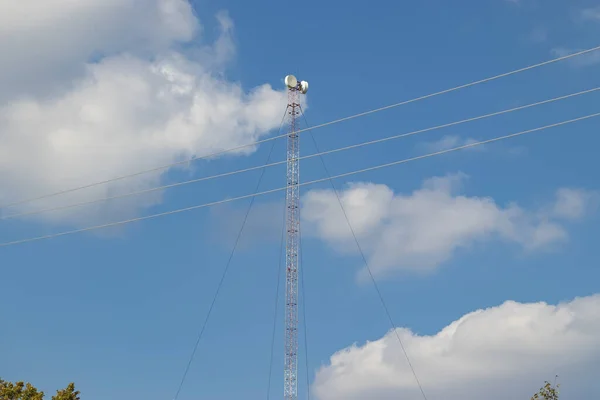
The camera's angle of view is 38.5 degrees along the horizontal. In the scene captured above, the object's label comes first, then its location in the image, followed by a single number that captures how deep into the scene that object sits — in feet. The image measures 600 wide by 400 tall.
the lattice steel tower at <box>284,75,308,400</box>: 425.69
